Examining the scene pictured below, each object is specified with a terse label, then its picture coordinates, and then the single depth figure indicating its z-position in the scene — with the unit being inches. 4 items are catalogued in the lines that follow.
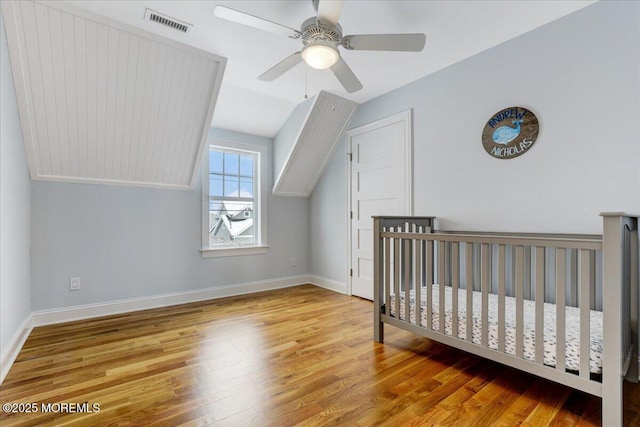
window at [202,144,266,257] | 145.4
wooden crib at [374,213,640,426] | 51.8
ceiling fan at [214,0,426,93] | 63.0
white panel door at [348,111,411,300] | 123.9
